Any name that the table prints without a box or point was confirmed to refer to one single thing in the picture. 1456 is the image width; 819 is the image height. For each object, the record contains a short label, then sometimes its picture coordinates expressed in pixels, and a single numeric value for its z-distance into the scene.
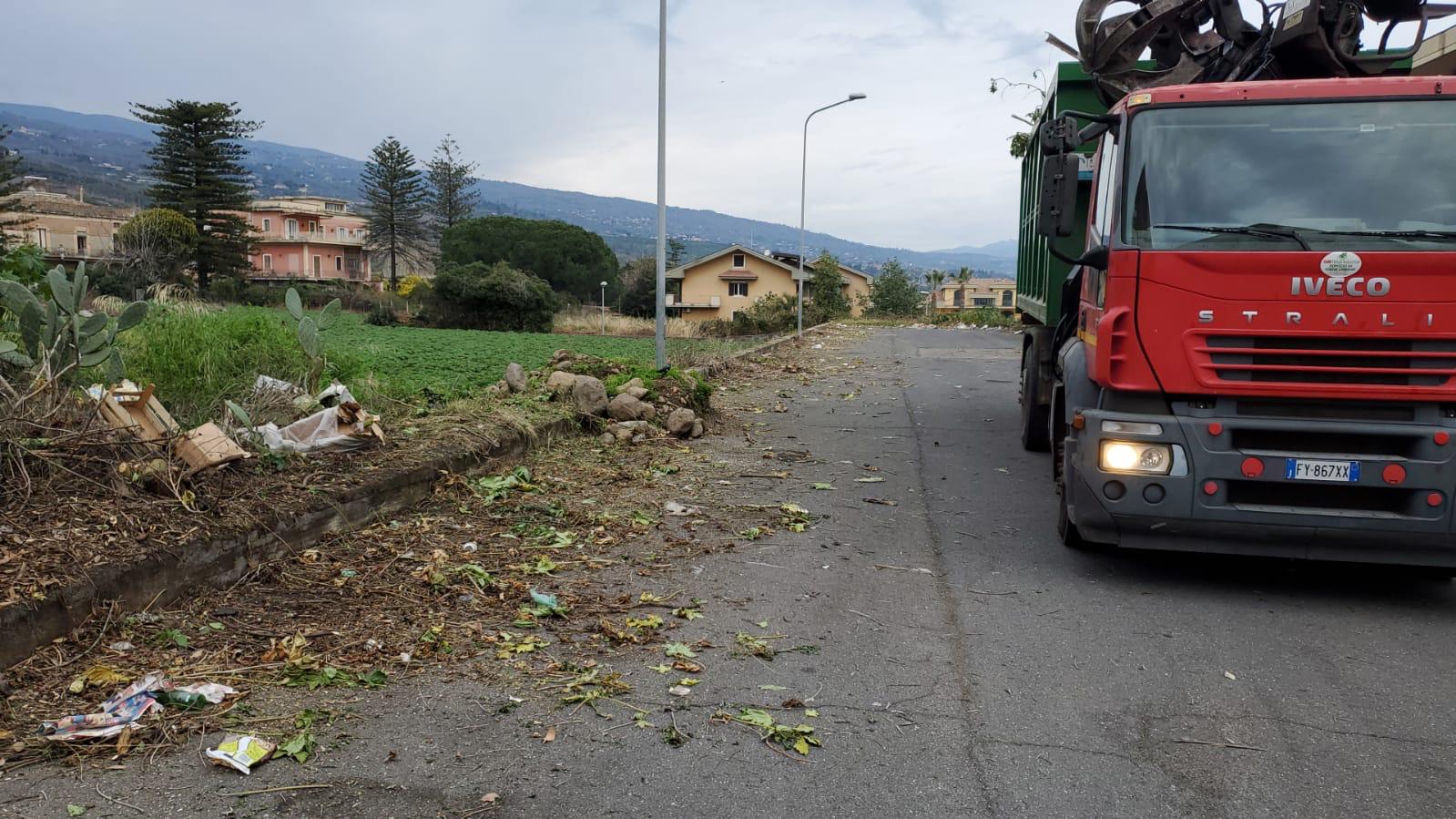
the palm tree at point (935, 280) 132.61
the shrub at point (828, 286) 57.69
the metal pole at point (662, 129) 14.42
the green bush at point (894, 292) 79.00
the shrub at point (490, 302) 48.62
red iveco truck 5.06
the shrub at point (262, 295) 49.62
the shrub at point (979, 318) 46.22
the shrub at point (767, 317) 44.62
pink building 86.00
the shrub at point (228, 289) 51.00
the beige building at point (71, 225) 71.75
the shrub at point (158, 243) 46.08
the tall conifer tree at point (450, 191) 87.75
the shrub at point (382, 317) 49.31
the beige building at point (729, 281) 78.06
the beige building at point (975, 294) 143.62
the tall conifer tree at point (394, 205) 75.56
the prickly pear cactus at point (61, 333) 5.90
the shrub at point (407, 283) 72.65
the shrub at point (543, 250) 81.75
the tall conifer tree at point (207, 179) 56.34
